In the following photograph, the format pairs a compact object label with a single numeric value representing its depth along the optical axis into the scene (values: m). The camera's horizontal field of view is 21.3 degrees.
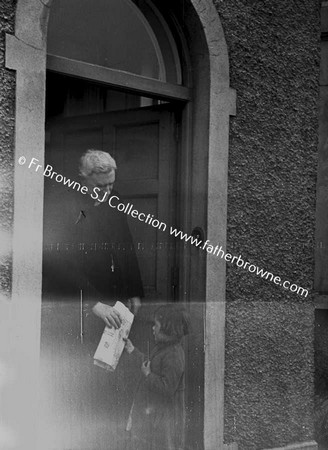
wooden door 5.21
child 5.74
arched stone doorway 4.77
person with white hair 5.43
